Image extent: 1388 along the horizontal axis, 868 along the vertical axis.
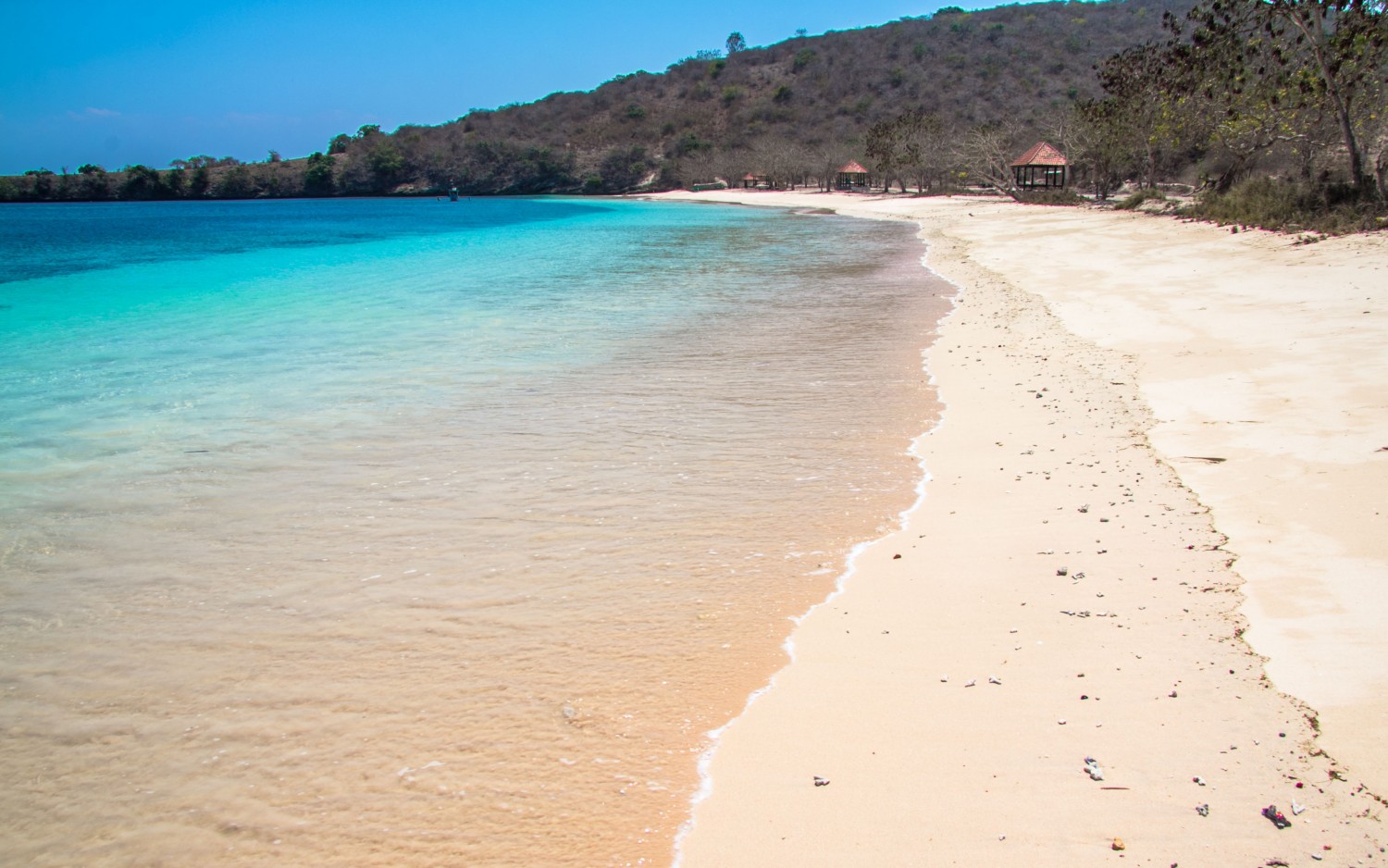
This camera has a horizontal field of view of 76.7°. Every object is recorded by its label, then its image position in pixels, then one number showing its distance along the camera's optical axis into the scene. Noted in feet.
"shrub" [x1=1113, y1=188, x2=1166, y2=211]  96.48
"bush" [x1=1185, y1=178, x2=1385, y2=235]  51.88
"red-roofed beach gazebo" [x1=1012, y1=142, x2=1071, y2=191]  143.64
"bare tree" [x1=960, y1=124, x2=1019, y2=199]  149.79
